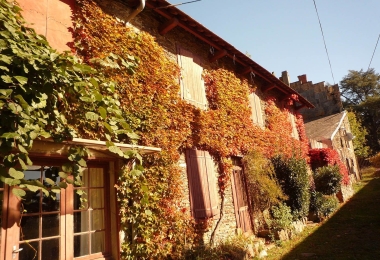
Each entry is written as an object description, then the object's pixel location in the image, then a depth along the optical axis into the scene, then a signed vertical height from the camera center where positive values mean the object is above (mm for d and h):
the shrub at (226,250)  5055 -1389
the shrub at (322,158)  12812 +655
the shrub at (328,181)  11773 -424
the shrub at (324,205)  9986 -1271
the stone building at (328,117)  19109 +4280
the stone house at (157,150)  3818 +627
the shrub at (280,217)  7617 -1237
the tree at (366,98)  30922 +8862
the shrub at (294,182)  8930 -248
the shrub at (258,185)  7881 -203
